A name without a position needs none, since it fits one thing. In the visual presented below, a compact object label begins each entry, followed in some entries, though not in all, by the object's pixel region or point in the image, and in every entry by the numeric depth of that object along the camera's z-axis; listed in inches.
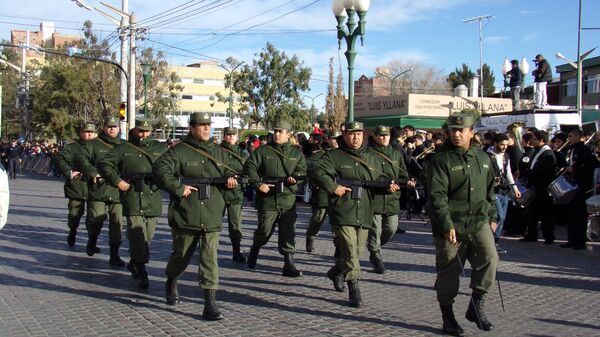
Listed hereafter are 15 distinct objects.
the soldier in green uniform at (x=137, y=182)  336.5
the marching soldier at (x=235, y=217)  403.9
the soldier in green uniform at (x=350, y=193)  288.4
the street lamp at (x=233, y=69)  2013.8
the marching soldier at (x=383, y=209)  346.9
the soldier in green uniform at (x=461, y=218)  246.4
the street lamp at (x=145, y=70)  1157.5
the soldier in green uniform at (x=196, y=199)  273.6
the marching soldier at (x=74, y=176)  424.2
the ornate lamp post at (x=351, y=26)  577.9
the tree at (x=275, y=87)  1801.2
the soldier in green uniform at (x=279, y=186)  358.3
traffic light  1121.0
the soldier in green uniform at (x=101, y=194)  387.2
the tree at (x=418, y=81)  3255.4
